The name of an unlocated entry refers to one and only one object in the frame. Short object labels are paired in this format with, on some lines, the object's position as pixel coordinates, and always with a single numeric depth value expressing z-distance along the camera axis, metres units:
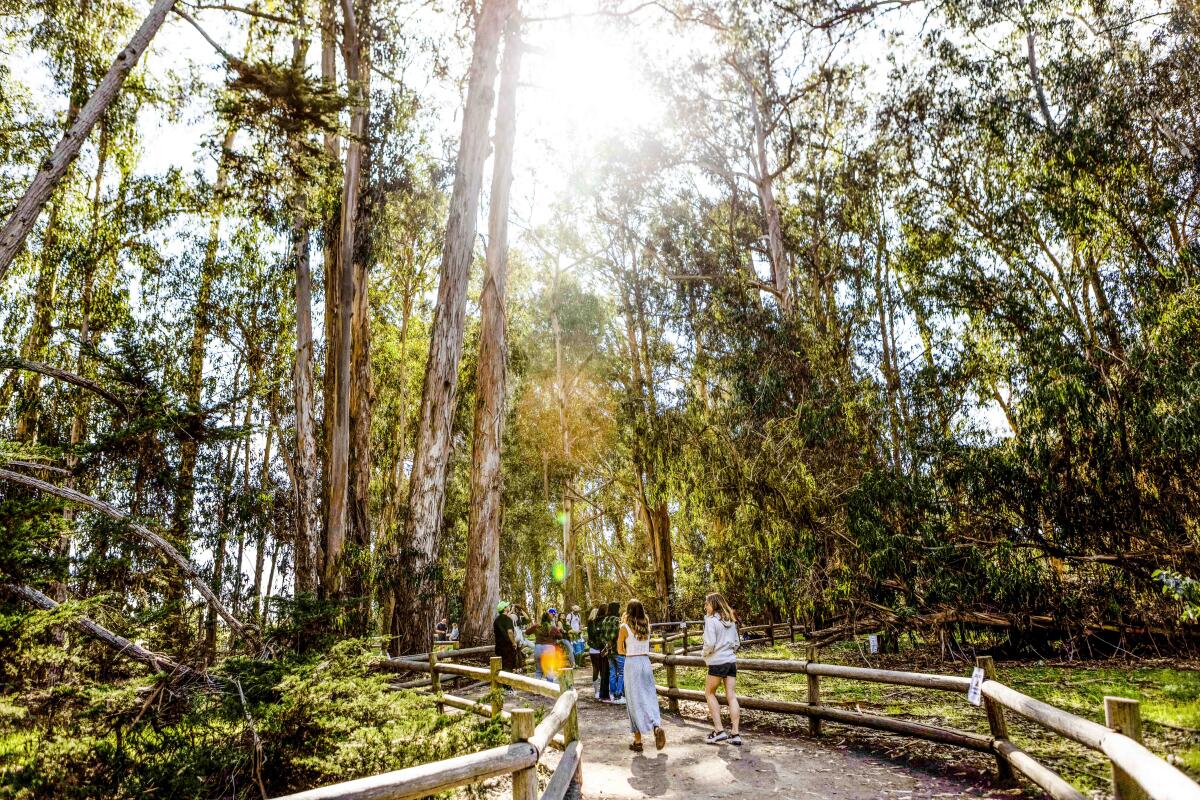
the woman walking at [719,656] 5.77
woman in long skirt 5.84
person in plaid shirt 8.25
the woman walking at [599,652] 8.47
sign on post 4.20
